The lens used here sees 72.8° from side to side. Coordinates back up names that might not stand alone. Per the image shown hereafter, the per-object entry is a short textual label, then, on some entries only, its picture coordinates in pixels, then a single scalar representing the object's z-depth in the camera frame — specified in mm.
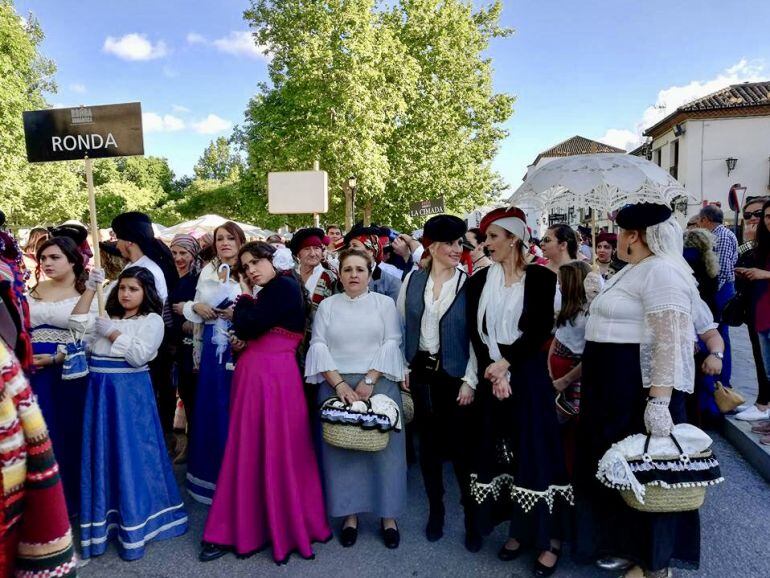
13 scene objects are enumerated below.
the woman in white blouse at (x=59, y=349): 3457
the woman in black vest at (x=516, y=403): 2986
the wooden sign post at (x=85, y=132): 3742
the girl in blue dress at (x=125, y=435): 3236
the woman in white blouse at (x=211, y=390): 3949
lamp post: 16797
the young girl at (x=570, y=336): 3570
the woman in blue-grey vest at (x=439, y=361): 3268
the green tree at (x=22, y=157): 17016
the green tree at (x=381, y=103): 17188
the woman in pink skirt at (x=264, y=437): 3191
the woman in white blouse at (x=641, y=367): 2596
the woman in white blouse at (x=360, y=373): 3371
